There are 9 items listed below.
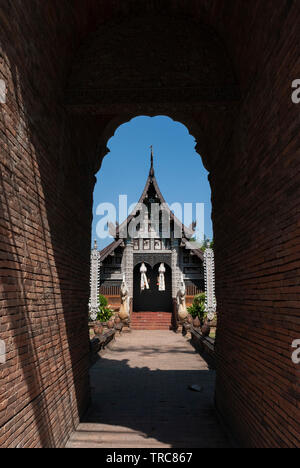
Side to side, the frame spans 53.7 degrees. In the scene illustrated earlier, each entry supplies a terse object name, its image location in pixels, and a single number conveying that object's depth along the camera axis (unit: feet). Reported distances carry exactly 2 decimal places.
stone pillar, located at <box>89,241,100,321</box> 59.52
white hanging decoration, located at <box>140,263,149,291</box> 64.47
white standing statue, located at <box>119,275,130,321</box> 56.44
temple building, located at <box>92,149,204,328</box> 66.44
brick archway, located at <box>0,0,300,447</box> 8.95
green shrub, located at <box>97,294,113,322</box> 60.60
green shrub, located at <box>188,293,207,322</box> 61.56
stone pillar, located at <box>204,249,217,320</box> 60.18
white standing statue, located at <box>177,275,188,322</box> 56.65
